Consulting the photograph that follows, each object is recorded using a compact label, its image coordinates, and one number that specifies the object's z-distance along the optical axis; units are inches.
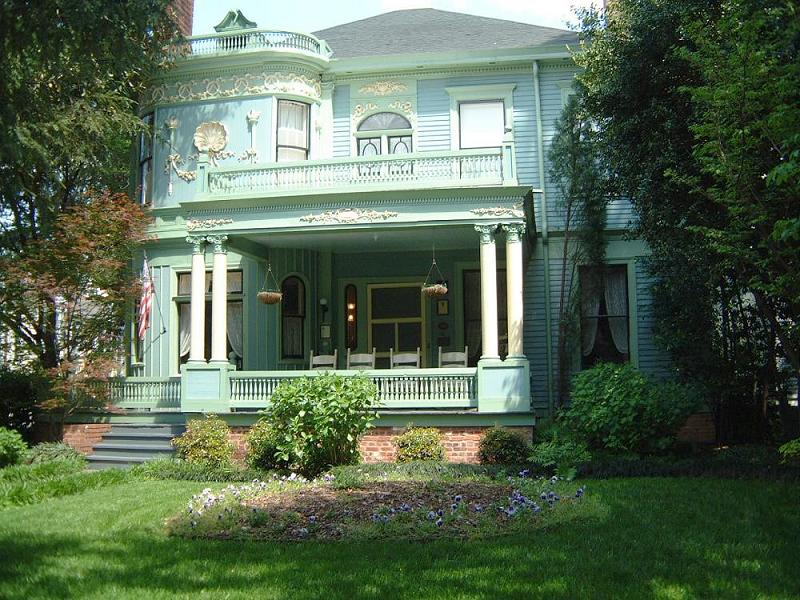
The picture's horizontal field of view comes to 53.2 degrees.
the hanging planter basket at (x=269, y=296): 601.3
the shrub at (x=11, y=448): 551.2
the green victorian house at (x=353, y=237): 676.1
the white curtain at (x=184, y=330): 695.1
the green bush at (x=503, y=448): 505.2
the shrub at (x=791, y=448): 334.6
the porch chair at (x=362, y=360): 600.7
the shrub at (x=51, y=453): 565.0
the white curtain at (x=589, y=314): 681.6
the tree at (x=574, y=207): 637.3
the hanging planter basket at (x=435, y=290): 580.1
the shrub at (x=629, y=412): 483.2
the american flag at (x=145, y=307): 653.3
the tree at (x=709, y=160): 358.9
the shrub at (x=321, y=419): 466.9
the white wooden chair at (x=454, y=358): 589.6
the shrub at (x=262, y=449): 506.0
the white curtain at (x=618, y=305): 680.4
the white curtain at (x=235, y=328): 690.8
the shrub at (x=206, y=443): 526.6
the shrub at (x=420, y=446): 517.0
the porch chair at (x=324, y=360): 618.4
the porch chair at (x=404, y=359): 591.2
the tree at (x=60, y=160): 585.3
